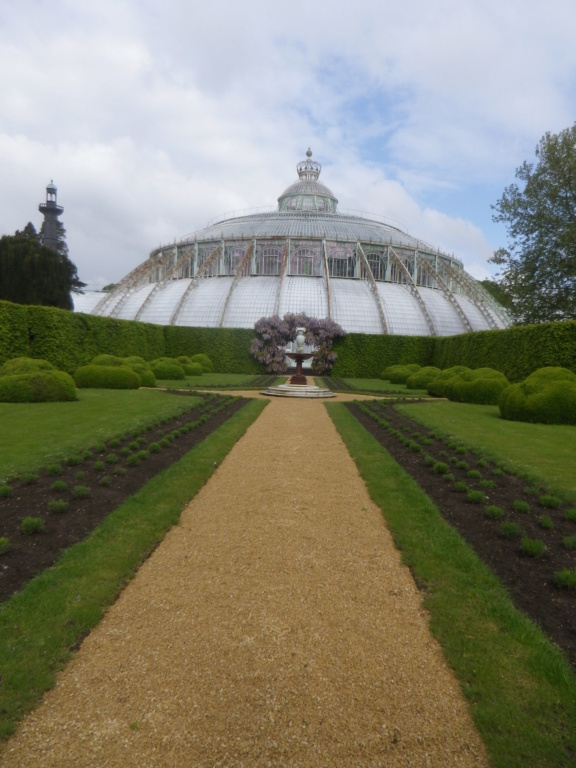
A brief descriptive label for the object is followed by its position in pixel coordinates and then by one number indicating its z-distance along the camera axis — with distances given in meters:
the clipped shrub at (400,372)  28.55
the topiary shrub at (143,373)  21.84
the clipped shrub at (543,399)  12.62
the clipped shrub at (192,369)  29.72
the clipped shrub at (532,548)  4.75
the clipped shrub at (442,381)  20.06
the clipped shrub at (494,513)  5.76
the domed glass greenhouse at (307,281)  38.28
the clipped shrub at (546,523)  5.39
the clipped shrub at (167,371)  26.45
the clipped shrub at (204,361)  32.90
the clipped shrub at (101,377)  18.83
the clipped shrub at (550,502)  6.07
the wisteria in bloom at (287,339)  34.69
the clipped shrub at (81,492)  6.11
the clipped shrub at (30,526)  5.00
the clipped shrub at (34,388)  14.07
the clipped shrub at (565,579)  4.15
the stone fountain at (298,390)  20.05
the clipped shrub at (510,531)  5.21
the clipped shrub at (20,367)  15.17
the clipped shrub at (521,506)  5.93
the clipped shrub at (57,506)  5.63
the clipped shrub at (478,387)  17.20
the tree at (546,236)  25.03
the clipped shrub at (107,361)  20.67
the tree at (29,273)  35.31
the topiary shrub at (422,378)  24.47
